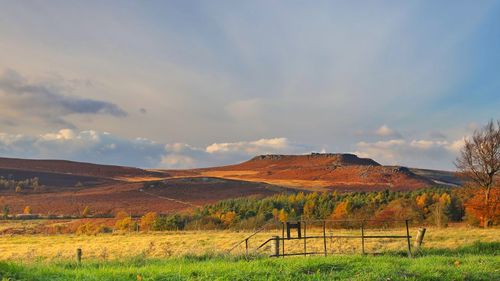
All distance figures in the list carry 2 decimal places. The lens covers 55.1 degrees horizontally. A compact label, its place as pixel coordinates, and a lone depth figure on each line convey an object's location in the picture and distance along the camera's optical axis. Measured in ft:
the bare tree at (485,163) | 155.33
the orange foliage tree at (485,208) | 154.51
